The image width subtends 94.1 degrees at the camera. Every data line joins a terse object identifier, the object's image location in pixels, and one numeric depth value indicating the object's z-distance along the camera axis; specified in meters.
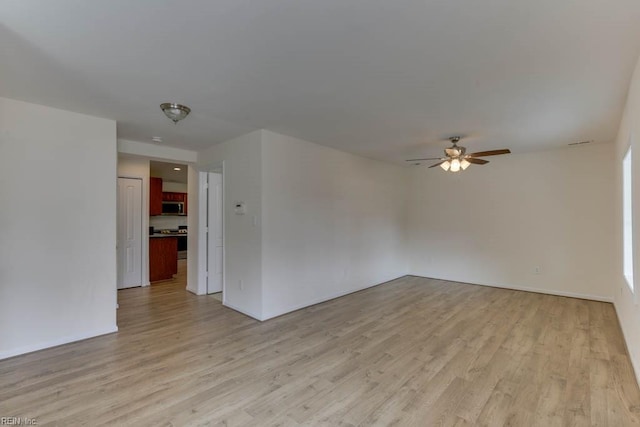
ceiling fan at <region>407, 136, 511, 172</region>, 3.97
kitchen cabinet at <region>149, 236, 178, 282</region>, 6.04
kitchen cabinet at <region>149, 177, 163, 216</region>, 6.89
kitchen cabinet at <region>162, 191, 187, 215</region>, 9.14
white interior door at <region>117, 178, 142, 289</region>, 5.42
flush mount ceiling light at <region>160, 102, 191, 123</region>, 2.92
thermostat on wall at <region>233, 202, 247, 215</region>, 4.10
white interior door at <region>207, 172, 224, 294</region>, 5.23
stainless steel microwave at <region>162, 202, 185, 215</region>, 9.01
